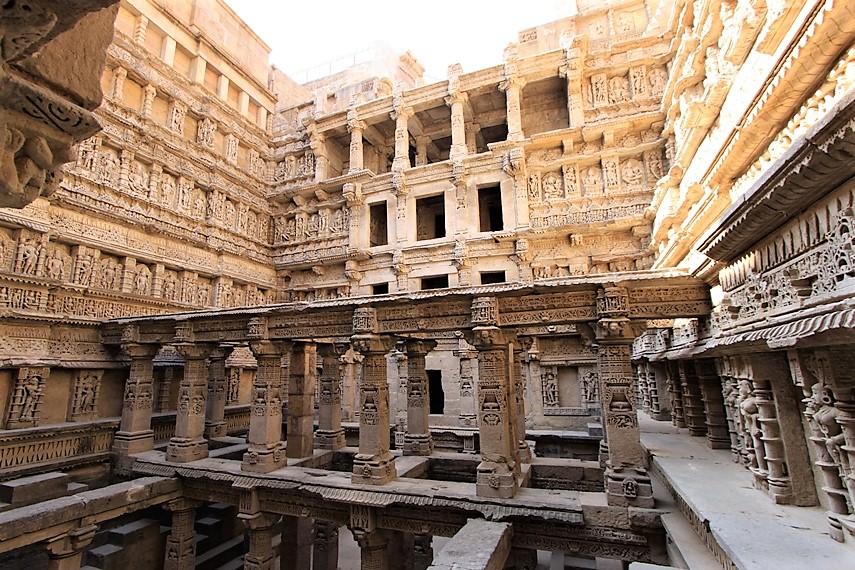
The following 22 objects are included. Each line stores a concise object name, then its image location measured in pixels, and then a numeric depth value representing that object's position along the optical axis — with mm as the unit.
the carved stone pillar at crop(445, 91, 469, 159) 16688
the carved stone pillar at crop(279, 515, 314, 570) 10070
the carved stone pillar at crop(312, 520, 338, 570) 10312
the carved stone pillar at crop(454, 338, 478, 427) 14805
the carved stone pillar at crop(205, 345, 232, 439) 13520
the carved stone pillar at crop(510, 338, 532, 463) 10102
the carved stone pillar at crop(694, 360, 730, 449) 8805
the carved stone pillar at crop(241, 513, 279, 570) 8781
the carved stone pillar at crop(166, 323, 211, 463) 10305
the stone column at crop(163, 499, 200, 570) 9359
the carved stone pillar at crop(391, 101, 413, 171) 17766
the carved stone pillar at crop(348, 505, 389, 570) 8000
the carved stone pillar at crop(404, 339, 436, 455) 10531
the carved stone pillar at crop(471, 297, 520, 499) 7520
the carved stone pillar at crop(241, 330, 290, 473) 9414
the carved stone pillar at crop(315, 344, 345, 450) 11930
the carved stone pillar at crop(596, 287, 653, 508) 6812
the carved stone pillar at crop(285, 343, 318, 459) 10656
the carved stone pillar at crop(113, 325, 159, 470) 11039
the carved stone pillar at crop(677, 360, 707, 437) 10242
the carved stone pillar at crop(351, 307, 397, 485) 8484
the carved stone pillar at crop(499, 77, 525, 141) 15758
